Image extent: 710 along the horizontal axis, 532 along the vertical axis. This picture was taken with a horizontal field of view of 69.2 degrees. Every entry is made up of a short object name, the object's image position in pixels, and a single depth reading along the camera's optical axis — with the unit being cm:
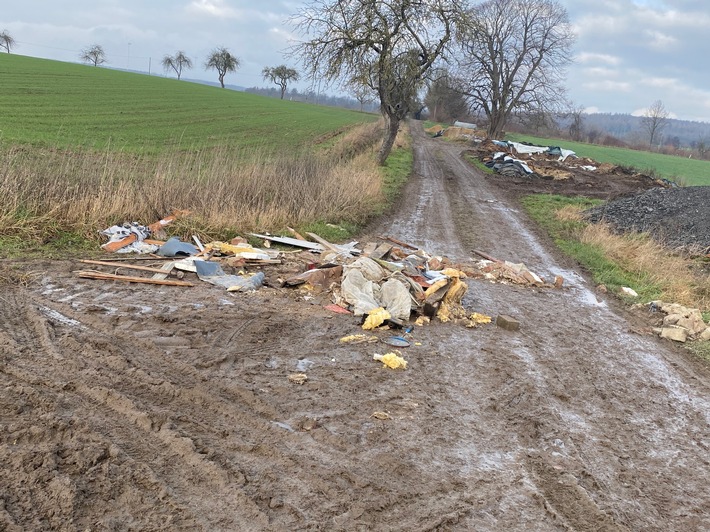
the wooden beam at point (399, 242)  1137
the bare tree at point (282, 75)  10538
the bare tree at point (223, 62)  10412
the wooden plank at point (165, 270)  736
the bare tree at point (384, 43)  2088
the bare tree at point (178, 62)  12231
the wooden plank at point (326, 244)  971
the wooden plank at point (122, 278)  687
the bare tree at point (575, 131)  8225
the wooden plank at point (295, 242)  998
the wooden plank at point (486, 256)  1100
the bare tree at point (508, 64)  4524
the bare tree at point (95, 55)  11294
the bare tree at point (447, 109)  7494
